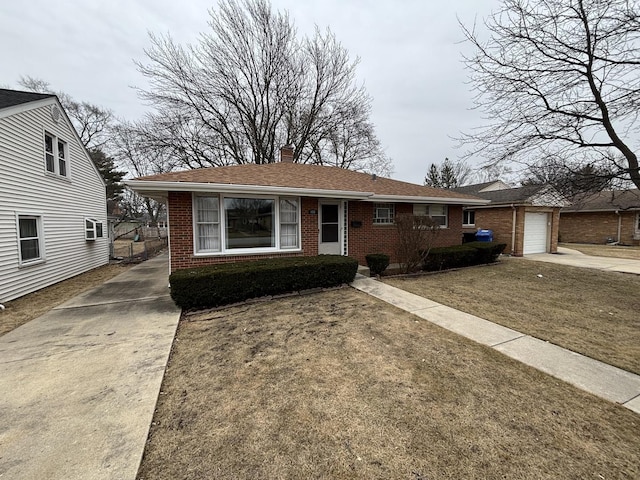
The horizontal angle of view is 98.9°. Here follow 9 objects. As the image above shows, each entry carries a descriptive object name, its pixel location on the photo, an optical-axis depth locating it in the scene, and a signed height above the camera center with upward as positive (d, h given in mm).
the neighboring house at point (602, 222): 17781 +47
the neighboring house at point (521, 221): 13428 +102
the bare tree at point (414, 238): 8539 -458
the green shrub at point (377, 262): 8422 -1212
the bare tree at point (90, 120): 24844 +9766
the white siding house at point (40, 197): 6688 +845
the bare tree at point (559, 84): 5683 +3232
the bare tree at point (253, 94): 15352 +8155
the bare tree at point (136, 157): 17781 +5354
